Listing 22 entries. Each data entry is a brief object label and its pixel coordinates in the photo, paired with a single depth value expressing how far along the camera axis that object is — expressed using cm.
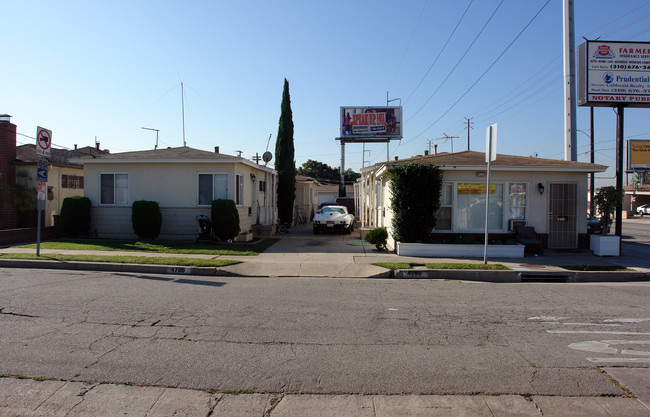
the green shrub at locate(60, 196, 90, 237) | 1594
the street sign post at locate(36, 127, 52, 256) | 1163
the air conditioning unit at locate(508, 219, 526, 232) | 1417
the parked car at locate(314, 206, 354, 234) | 2062
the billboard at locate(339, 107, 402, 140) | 3497
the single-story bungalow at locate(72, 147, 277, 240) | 1631
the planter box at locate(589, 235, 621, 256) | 1338
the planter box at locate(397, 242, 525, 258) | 1282
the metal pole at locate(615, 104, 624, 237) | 1376
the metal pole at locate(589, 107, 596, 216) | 2351
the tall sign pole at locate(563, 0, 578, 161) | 1744
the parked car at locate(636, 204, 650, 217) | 5198
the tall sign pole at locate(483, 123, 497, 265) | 1065
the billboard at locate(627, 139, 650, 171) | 4028
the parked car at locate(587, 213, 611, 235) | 2021
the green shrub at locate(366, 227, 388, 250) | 1428
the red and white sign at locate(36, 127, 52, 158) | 1161
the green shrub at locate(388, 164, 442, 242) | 1316
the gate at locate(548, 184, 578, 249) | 1438
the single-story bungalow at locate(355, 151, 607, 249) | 1426
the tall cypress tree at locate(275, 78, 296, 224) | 2491
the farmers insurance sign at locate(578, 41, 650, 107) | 1394
